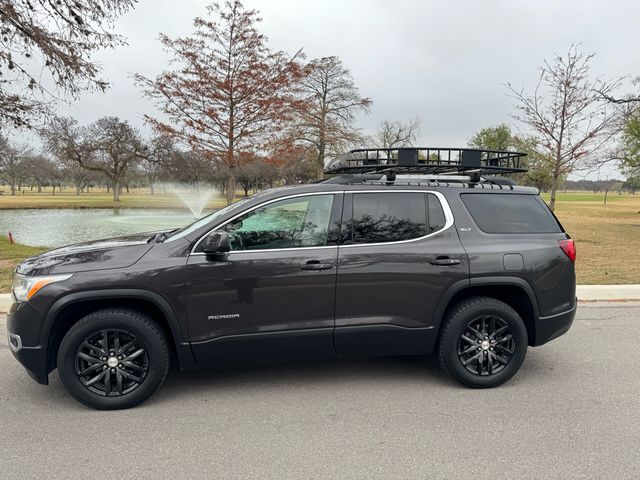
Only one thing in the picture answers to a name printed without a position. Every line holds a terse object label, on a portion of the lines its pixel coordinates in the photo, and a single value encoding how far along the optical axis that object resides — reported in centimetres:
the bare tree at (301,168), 1492
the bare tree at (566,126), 1306
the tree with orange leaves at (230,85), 1297
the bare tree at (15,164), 5262
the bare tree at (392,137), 4075
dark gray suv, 315
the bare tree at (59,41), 871
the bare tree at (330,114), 2573
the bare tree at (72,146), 3673
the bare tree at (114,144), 4078
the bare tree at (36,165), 6244
